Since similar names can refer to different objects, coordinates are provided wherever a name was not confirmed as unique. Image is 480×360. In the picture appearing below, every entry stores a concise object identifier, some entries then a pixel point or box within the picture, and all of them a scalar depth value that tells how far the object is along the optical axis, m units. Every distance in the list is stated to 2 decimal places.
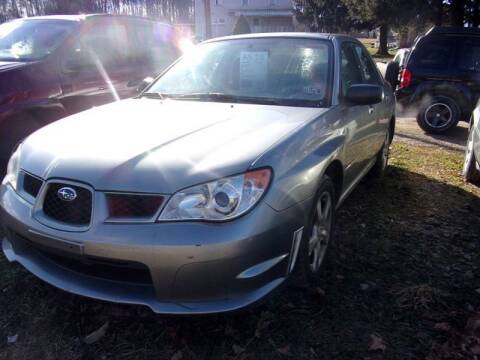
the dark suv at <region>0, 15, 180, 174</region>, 4.32
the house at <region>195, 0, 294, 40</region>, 45.38
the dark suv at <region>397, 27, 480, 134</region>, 7.57
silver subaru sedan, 2.07
